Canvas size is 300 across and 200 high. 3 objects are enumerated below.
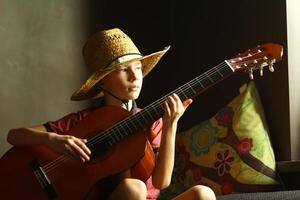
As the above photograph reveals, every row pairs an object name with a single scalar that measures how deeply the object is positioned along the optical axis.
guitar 2.84
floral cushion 3.21
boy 2.84
